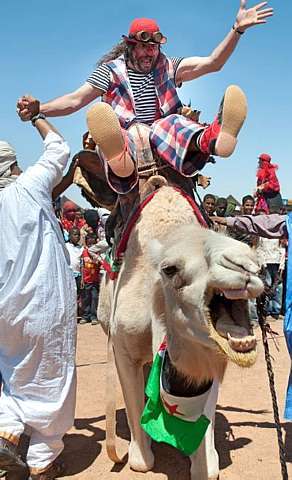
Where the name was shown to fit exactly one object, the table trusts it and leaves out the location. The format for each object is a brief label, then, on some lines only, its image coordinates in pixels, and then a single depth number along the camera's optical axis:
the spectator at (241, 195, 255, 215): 10.05
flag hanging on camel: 2.92
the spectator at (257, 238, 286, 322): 10.86
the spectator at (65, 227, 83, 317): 11.09
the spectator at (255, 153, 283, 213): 9.34
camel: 2.27
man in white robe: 3.64
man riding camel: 3.28
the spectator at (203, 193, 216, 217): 8.46
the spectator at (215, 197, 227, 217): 9.19
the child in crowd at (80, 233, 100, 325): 11.32
